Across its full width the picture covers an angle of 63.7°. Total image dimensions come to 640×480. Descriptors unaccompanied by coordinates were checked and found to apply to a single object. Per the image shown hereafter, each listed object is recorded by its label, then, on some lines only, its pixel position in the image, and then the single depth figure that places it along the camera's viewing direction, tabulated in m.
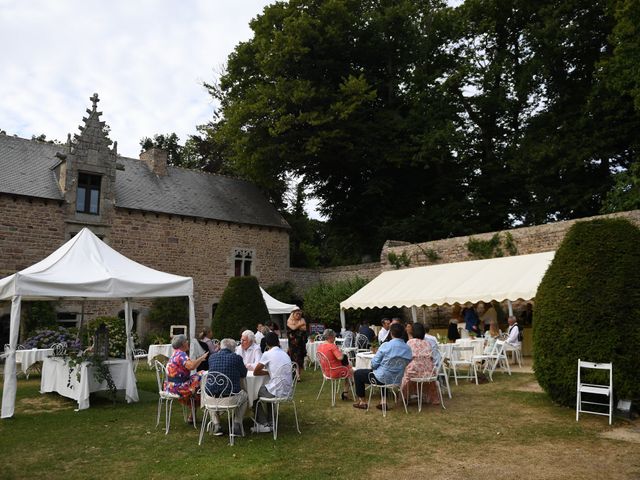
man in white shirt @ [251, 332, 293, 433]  5.64
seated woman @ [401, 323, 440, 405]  6.78
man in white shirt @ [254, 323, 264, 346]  9.43
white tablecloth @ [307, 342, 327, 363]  12.42
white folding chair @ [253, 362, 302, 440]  5.53
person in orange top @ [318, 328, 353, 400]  7.17
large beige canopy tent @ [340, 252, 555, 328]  10.83
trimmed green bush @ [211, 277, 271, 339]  12.52
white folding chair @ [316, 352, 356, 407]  7.18
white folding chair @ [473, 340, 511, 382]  8.97
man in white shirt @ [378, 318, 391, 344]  9.68
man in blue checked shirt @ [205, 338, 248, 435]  5.32
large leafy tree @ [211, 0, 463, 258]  19.06
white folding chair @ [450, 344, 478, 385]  8.69
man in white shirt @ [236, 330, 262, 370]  7.14
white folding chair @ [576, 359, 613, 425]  5.67
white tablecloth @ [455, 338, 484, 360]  9.93
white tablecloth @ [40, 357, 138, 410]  7.51
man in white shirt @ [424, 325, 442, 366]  7.16
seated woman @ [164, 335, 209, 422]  5.90
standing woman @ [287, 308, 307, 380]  10.32
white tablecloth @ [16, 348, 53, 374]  10.16
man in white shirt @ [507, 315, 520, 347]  10.30
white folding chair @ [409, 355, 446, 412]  6.69
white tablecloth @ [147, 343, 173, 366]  12.09
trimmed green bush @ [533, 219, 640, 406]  5.79
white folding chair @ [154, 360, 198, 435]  5.84
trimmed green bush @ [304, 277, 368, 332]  17.83
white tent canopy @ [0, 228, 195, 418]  7.02
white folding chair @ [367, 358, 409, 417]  6.45
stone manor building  15.38
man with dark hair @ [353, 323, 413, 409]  6.46
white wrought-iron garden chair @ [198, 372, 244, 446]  5.28
